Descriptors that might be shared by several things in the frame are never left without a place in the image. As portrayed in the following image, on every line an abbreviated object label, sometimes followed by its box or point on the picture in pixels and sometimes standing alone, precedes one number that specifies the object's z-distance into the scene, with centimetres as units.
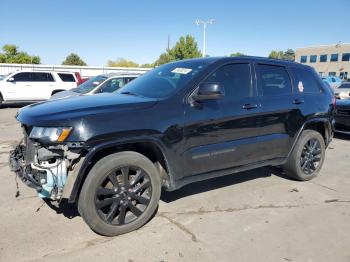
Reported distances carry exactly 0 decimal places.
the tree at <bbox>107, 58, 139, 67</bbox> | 11391
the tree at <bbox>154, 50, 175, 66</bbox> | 6966
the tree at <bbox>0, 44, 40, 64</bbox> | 6769
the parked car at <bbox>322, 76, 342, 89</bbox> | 3673
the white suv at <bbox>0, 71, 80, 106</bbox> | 1535
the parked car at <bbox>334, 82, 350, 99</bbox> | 2035
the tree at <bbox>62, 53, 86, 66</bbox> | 8462
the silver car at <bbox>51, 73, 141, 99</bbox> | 987
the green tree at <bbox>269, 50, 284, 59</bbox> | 11730
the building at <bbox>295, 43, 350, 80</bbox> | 6369
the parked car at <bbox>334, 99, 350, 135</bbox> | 830
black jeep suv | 308
